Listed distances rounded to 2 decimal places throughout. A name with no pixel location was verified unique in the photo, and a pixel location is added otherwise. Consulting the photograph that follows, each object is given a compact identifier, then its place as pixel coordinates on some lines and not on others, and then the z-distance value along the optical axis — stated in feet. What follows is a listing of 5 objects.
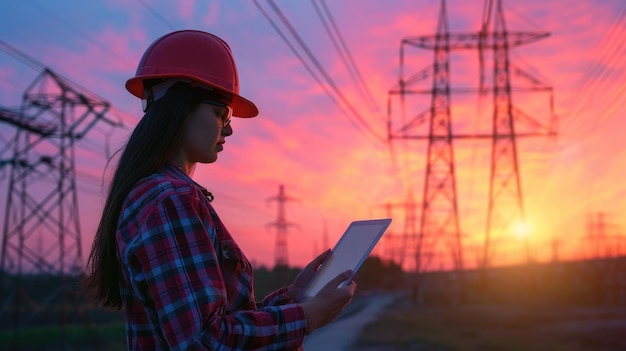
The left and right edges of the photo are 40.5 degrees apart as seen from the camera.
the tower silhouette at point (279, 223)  157.17
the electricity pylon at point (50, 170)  75.41
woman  5.60
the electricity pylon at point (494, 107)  107.76
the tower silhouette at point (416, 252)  133.00
